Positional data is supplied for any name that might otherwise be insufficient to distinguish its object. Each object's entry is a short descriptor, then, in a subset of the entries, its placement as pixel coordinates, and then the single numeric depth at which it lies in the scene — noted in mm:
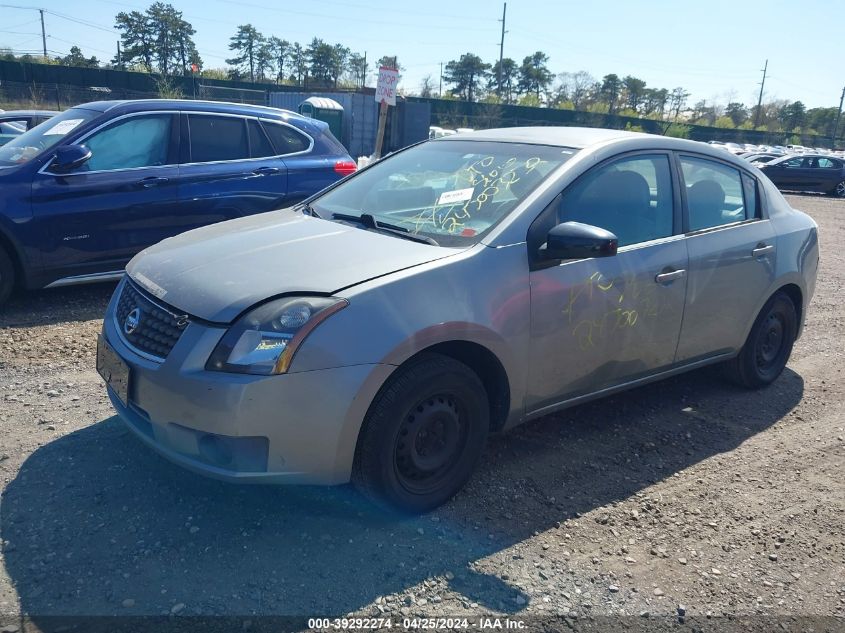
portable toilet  23438
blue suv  5789
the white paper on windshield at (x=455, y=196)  3699
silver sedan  2766
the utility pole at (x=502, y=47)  65875
